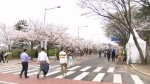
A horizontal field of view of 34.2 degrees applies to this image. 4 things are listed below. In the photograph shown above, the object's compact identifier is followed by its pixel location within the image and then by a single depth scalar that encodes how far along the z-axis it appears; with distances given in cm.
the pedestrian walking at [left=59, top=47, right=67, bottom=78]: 1390
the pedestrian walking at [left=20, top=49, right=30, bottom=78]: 1346
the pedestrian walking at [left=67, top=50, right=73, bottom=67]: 2230
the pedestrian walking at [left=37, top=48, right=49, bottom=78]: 1315
